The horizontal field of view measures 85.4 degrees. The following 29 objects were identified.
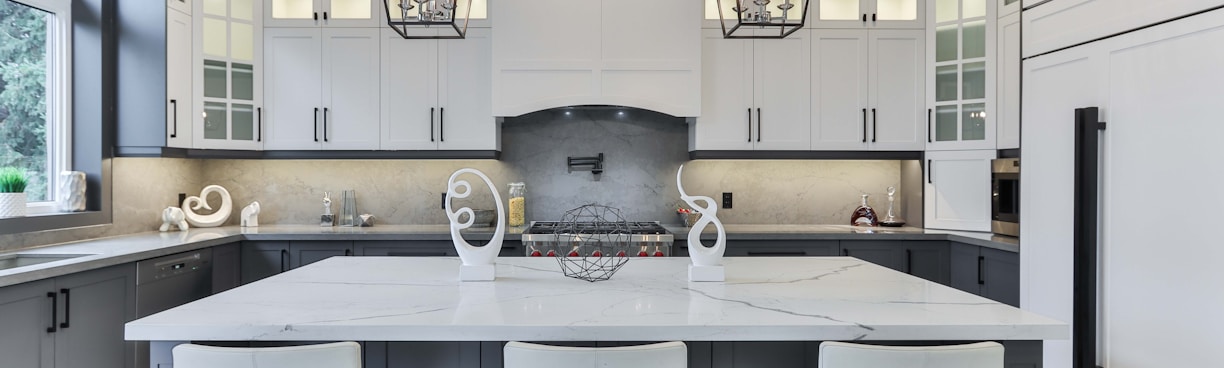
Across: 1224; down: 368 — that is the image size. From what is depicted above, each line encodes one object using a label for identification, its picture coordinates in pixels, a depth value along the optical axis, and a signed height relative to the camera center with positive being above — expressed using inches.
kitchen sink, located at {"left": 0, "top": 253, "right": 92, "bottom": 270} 110.0 -13.7
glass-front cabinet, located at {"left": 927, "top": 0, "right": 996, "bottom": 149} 143.8 +24.0
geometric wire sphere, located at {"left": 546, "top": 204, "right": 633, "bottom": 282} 82.0 -11.7
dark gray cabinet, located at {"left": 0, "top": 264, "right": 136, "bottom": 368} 91.1 -21.5
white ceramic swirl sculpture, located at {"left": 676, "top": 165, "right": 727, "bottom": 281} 78.5 -9.1
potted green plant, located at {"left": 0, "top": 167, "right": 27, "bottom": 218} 115.0 -2.8
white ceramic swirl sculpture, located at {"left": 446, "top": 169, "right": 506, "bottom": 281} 78.5 -9.3
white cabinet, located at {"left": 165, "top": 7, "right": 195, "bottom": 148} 140.7 +21.3
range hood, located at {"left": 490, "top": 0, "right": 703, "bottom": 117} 153.3 +29.1
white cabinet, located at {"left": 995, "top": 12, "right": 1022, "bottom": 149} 137.1 +20.5
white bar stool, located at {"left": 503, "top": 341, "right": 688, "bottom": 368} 51.7 -13.8
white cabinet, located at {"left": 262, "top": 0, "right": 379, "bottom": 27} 155.8 +38.5
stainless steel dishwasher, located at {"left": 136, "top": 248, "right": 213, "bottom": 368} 117.7 -19.7
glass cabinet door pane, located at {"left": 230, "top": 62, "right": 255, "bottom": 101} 153.6 +22.6
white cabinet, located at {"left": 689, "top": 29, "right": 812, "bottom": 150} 157.8 +20.7
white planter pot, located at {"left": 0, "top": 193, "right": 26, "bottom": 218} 114.9 -4.9
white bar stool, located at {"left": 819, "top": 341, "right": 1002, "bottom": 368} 52.3 -13.8
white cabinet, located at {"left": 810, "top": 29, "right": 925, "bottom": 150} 157.9 +23.9
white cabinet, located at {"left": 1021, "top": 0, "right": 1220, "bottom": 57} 83.7 +22.9
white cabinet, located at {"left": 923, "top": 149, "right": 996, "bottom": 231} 146.0 -2.2
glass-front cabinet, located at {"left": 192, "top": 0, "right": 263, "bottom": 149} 148.5 +23.9
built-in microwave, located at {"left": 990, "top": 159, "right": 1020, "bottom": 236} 138.4 -3.2
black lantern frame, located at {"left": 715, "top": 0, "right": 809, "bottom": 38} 83.4 +20.5
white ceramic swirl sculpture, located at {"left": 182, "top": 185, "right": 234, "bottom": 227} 156.9 -7.7
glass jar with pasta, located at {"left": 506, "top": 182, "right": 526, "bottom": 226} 163.0 -6.7
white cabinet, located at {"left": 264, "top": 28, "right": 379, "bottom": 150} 156.3 +22.0
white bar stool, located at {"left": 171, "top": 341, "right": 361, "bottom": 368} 52.3 -14.1
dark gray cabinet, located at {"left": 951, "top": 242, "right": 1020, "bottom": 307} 127.0 -18.6
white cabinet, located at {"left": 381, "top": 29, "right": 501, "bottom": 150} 157.2 +21.7
